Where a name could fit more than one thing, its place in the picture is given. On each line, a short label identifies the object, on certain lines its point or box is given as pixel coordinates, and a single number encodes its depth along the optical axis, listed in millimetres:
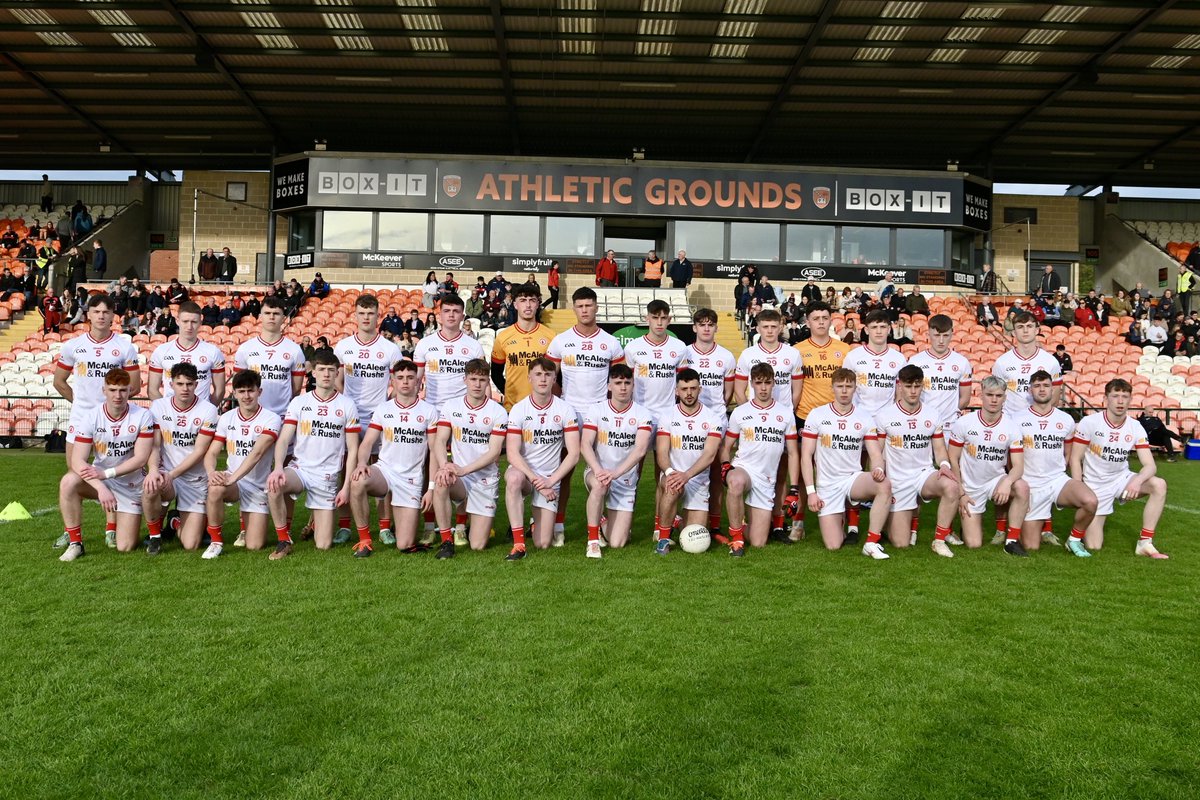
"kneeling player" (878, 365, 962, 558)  7445
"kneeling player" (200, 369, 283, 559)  7098
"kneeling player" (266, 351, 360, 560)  7203
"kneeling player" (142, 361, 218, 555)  7082
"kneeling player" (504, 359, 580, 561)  7148
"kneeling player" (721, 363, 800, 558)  7332
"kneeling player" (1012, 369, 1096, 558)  7586
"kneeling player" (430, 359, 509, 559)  7141
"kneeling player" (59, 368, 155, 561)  6844
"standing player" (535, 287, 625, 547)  7785
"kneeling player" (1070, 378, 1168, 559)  7559
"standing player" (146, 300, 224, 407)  8180
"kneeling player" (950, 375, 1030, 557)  7621
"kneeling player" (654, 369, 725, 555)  7367
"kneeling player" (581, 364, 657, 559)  7312
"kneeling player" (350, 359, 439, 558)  7148
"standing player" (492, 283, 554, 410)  8195
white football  7137
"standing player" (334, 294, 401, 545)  8039
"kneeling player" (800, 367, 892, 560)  7422
